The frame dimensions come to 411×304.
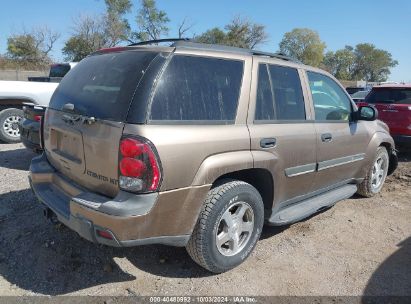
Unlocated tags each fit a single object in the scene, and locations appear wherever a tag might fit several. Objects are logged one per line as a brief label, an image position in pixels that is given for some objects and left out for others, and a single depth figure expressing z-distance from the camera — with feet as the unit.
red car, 25.32
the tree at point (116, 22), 155.22
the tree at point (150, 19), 170.40
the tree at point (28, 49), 165.17
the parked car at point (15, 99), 25.03
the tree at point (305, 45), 316.60
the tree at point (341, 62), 353.51
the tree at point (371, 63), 355.77
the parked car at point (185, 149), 8.65
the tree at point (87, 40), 153.38
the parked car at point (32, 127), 17.90
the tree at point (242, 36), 212.84
